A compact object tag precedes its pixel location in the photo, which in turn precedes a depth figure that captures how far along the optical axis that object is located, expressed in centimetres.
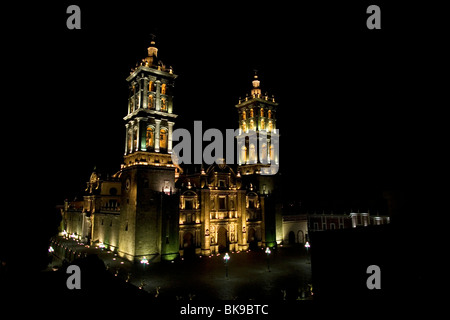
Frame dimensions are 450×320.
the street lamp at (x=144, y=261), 3056
